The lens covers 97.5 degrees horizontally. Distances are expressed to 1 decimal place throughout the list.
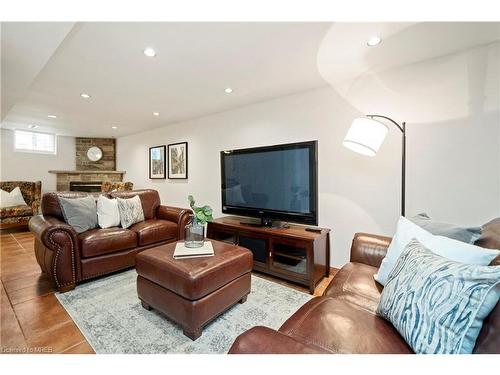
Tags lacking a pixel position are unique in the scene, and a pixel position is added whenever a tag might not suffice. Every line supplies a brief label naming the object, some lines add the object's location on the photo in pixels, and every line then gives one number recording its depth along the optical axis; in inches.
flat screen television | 90.6
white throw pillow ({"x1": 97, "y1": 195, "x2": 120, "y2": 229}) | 102.0
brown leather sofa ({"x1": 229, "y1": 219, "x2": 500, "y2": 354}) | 27.0
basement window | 200.7
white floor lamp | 70.8
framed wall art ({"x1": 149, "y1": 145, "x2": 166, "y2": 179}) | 182.5
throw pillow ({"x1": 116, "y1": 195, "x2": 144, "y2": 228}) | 108.3
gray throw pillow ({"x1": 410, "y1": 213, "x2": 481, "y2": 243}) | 47.2
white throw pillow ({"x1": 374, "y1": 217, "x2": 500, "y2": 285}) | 37.5
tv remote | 91.9
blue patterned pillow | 26.7
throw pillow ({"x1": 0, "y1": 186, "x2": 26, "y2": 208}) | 162.1
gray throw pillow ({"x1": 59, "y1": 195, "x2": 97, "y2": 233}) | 91.4
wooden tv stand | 83.4
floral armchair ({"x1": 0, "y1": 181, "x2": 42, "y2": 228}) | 156.3
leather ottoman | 57.0
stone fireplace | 223.1
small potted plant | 73.3
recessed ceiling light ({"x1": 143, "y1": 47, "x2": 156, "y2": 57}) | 71.2
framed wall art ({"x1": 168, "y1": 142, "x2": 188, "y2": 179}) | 165.6
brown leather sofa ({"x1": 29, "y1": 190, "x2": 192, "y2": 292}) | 79.6
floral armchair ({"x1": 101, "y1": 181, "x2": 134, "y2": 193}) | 202.7
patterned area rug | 55.2
